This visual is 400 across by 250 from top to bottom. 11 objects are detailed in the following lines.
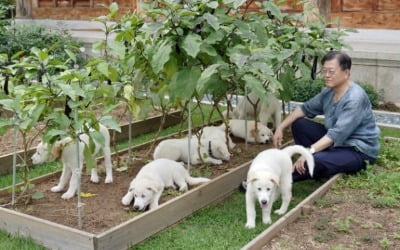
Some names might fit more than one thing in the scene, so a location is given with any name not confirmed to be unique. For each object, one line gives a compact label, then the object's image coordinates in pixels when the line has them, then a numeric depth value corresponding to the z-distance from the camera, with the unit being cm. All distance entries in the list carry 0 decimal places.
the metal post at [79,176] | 379
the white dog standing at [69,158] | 432
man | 469
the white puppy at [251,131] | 607
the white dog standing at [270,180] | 387
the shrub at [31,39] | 1041
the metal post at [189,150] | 486
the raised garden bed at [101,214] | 369
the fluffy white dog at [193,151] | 526
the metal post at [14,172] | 395
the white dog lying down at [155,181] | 414
